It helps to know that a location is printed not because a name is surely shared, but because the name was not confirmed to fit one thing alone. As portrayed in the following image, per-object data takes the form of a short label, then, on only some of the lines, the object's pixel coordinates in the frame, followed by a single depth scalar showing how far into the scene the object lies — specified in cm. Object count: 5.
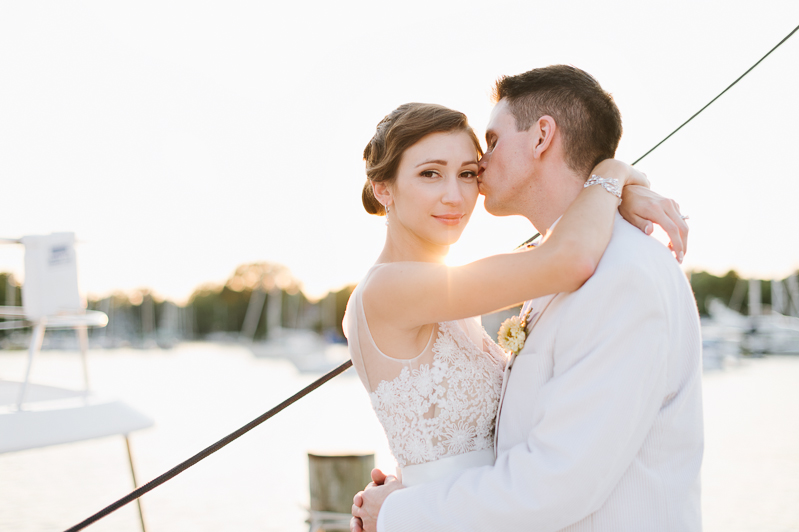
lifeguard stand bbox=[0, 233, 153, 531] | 436
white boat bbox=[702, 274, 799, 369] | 4144
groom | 173
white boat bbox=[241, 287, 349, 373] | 4600
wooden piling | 389
